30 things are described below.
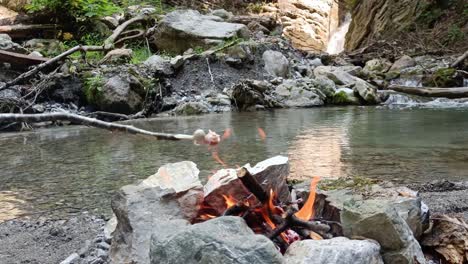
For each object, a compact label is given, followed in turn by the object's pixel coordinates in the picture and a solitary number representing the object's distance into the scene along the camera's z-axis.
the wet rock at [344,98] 9.45
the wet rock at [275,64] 10.71
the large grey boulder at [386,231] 1.56
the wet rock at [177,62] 9.58
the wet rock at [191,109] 8.40
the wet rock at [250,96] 8.81
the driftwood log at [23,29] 10.88
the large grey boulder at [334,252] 1.39
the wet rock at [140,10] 12.51
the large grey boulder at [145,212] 1.64
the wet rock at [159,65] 9.20
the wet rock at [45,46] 10.07
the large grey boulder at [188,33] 11.05
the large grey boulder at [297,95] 9.21
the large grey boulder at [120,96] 7.92
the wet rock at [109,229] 1.98
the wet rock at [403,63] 12.27
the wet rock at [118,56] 9.35
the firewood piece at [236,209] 1.71
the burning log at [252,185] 1.68
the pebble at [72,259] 1.84
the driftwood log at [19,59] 8.18
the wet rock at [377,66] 12.26
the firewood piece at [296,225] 1.63
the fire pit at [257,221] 1.37
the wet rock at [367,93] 9.42
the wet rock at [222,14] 13.92
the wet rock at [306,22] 21.80
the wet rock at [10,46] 8.97
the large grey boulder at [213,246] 1.31
